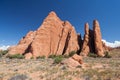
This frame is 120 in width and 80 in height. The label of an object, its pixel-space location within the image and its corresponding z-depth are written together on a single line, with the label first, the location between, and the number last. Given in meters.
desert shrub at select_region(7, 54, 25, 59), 20.78
